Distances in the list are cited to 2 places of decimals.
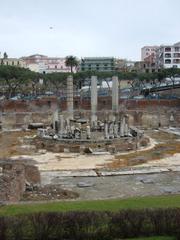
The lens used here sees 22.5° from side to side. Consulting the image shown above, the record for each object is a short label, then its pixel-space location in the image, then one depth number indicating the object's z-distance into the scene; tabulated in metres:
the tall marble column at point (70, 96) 45.44
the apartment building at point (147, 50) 174.00
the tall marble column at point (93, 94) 45.06
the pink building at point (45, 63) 143.75
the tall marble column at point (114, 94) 45.16
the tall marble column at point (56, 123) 41.38
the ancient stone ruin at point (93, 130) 37.41
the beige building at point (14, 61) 135.65
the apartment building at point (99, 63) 140.38
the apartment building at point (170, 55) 129.62
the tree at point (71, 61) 103.44
